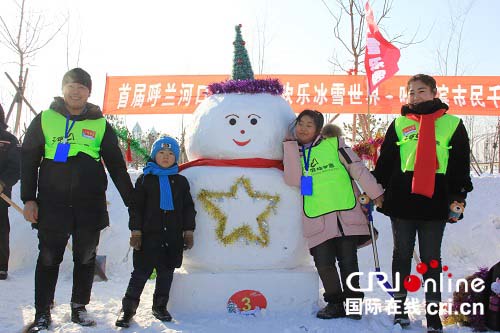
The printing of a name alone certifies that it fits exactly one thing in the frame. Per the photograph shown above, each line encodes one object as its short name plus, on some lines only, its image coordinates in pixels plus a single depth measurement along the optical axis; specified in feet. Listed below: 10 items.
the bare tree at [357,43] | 27.76
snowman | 10.53
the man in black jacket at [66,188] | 9.35
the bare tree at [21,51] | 27.48
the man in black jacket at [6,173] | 14.25
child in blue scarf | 9.91
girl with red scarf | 9.16
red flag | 20.94
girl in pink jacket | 10.18
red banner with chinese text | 25.29
